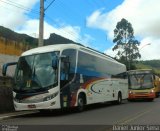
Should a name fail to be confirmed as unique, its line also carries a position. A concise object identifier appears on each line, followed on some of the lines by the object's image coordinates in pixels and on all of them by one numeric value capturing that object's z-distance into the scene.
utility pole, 9.47
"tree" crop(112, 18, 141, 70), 30.98
